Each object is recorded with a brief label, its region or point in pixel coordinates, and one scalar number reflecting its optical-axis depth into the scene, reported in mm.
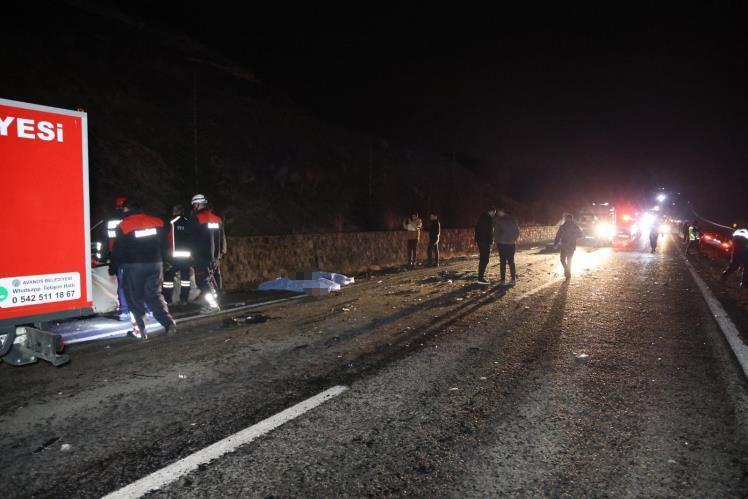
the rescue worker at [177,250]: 8594
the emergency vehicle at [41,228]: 3828
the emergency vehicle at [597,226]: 31078
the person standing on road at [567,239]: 13406
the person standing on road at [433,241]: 16875
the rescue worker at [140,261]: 6277
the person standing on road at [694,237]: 25812
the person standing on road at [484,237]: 12605
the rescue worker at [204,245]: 8500
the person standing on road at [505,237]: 12398
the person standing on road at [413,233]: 17700
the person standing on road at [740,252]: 11852
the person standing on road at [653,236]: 24362
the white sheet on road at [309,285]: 10867
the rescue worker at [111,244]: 7445
